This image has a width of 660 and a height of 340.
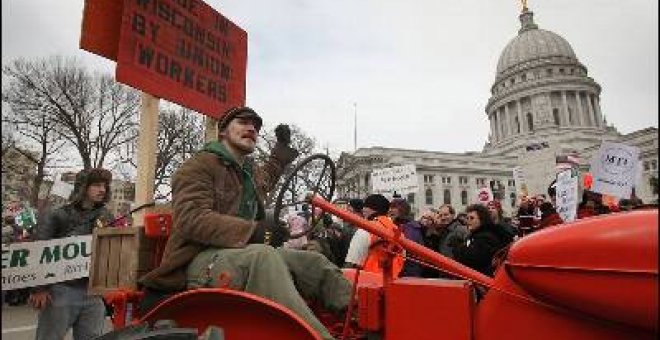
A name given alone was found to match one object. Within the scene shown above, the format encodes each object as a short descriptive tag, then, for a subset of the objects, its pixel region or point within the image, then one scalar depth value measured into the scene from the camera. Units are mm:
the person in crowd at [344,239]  7355
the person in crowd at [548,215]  7465
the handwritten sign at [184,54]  3984
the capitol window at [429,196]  89000
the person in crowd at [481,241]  5086
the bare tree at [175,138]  27750
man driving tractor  2359
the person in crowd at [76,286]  4277
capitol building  86625
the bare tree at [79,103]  24373
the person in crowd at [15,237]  8591
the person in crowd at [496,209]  7663
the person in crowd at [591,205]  7621
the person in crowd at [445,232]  6953
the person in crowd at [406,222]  5648
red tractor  1411
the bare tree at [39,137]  24094
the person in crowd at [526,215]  8019
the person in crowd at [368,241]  3032
